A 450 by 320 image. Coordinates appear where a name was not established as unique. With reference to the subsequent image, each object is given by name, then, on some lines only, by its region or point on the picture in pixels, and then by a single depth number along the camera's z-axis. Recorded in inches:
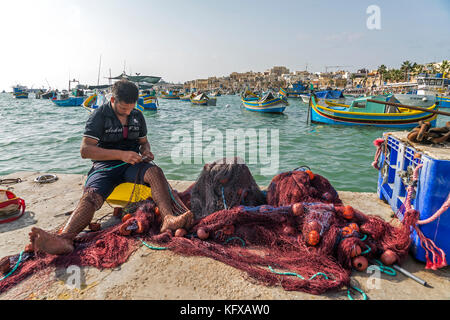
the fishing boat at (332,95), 1684.3
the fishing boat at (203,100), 1863.9
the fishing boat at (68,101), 1810.0
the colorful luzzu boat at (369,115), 696.4
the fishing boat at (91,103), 1106.7
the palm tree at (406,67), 3029.0
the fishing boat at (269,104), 1120.8
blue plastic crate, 89.4
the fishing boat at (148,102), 1314.6
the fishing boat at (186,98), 2691.9
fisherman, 112.7
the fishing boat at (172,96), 3063.5
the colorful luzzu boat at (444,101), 1473.9
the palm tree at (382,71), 3535.9
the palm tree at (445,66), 2497.2
